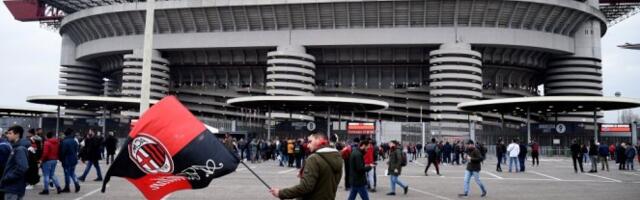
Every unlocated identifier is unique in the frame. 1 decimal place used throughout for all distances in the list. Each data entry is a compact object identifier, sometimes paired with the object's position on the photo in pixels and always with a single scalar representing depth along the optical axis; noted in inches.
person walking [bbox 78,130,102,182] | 651.5
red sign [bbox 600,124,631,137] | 1811.4
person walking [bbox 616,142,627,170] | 1100.5
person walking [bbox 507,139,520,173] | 965.8
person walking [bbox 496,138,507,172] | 1014.4
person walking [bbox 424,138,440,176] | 834.4
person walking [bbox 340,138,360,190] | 556.7
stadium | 2428.6
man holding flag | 232.4
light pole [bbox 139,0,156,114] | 554.9
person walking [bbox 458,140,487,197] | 560.4
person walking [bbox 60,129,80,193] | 553.3
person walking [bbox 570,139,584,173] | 989.2
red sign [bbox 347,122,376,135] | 1754.4
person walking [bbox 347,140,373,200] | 441.4
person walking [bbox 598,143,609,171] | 1075.9
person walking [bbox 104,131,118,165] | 858.8
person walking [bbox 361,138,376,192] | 538.9
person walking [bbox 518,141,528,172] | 1007.6
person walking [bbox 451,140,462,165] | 1275.8
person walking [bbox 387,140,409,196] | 568.4
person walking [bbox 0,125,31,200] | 324.5
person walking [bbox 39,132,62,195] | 524.4
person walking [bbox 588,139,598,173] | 992.2
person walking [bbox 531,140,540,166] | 1182.3
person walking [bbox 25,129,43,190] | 427.5
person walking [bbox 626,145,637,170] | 1096.8
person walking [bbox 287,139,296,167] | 1099.9
